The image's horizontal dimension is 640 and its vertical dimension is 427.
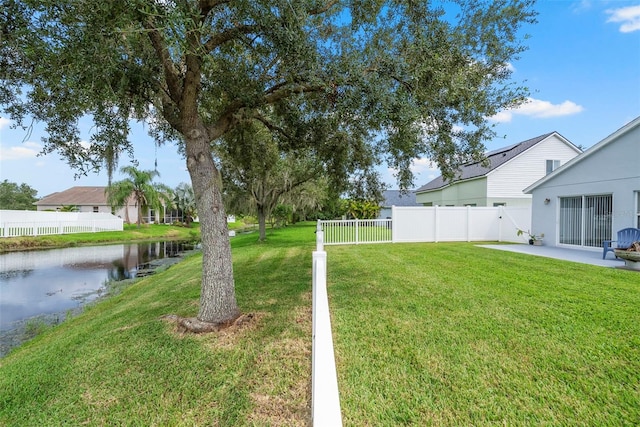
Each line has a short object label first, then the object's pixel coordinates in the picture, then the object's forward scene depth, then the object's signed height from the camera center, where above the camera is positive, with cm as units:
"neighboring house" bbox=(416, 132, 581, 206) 1912 +271
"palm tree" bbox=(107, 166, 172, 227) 3288 +217
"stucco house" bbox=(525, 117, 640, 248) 973 +65
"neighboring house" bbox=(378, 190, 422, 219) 3837 +135
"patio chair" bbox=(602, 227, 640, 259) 887 -78
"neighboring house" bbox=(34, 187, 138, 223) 3956 +105
